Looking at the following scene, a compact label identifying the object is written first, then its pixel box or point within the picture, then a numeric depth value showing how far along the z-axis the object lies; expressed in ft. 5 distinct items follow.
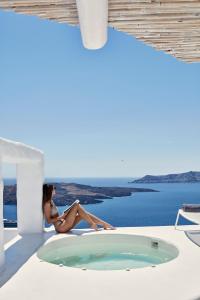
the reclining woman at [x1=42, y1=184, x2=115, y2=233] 21.09
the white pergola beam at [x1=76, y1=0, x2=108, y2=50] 7.97
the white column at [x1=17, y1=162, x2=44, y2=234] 21.53
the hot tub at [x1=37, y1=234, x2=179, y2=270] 17.57
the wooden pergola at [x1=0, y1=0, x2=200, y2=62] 9.37
